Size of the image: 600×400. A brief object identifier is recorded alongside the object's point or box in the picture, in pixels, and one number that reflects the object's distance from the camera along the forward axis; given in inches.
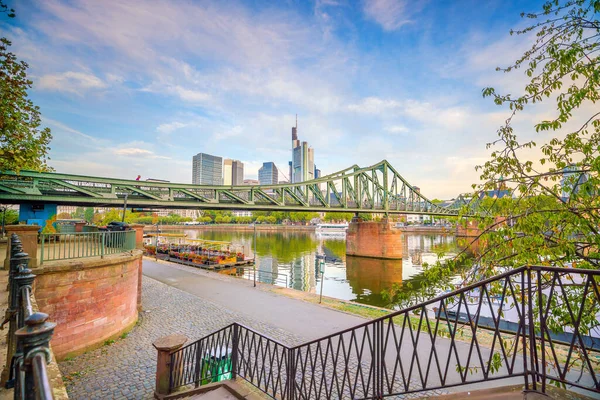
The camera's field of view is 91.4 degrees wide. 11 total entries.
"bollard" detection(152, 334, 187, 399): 228.4
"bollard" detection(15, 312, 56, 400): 44.4
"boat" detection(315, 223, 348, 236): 3693.4
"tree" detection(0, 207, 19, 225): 820.0
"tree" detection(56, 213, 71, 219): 3918.8
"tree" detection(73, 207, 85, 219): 4933.6
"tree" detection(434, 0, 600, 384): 136.5
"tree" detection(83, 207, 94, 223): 3493.9
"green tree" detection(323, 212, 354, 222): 4987.7
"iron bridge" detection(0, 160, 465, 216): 704.5
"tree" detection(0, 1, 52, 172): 263.7
